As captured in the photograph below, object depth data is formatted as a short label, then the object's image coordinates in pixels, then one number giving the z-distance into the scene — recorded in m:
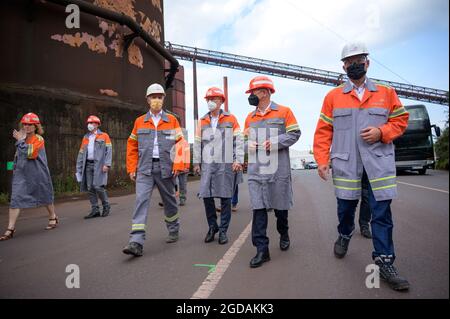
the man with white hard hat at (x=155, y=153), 4.49
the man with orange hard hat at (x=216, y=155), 4.75
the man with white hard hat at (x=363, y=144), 3.03
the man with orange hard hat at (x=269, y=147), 3.83
